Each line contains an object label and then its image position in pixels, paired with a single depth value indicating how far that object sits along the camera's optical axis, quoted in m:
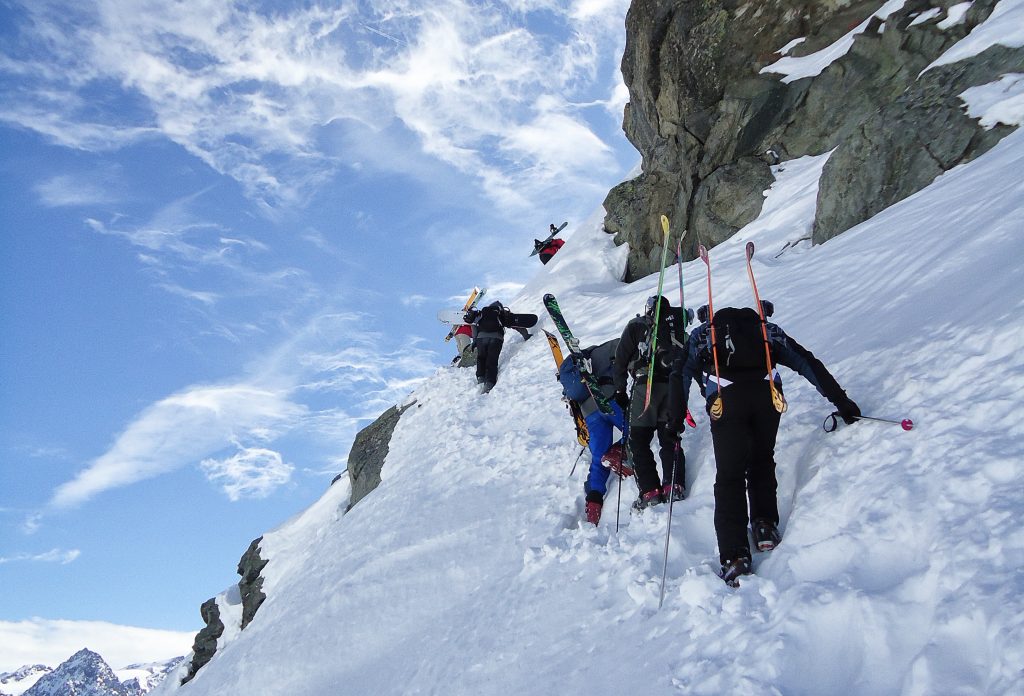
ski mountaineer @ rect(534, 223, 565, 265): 26.34
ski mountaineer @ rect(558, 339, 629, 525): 7.18
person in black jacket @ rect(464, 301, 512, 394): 14.58
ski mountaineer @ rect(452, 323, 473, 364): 18.97
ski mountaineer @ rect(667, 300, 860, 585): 4.57
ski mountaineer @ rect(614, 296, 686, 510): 6.39
